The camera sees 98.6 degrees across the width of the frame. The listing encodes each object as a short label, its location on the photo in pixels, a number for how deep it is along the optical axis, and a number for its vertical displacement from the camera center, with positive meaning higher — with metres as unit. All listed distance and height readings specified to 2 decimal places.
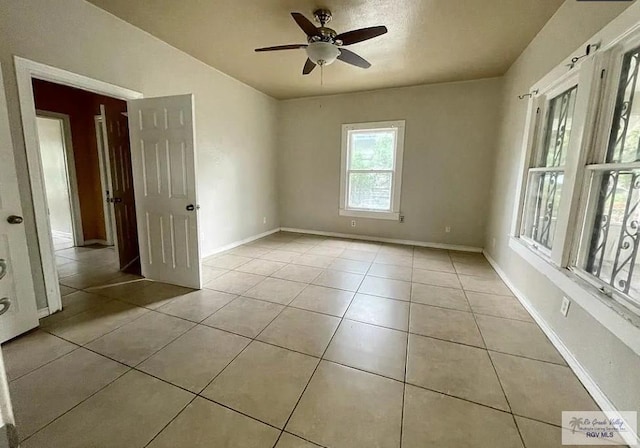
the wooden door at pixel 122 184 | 3.16 -0.06
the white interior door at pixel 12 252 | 1.91 -0.54
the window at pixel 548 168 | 2.30 +0.18
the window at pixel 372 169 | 4.64 +0.27
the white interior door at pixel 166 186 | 2.66 -0.06
